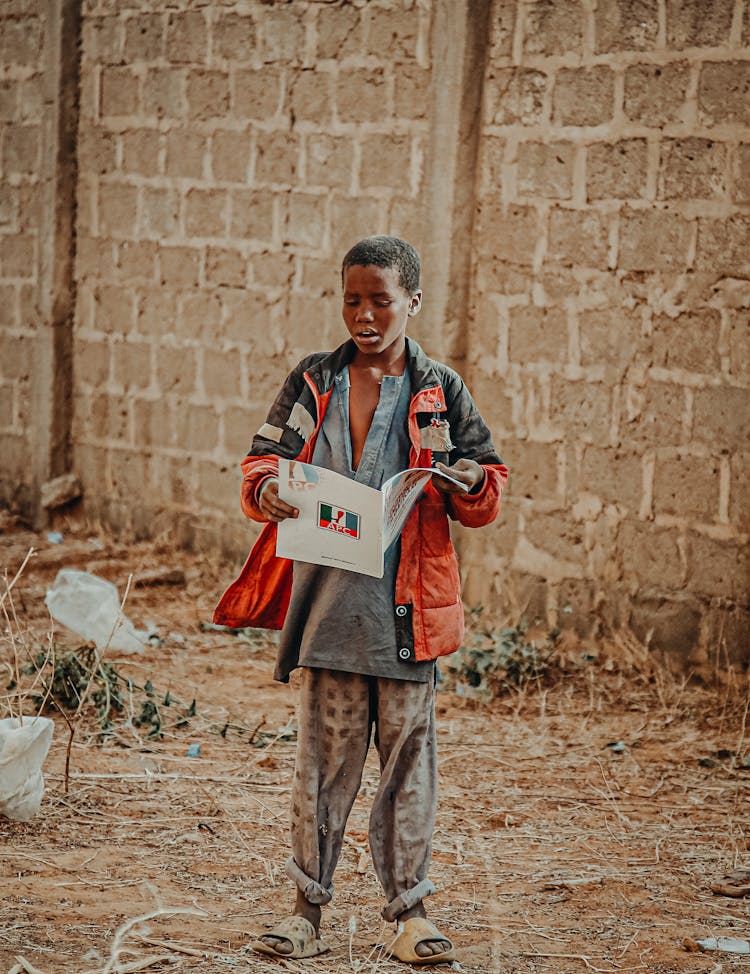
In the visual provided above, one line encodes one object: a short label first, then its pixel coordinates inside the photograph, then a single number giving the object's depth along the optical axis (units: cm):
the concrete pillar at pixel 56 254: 854
